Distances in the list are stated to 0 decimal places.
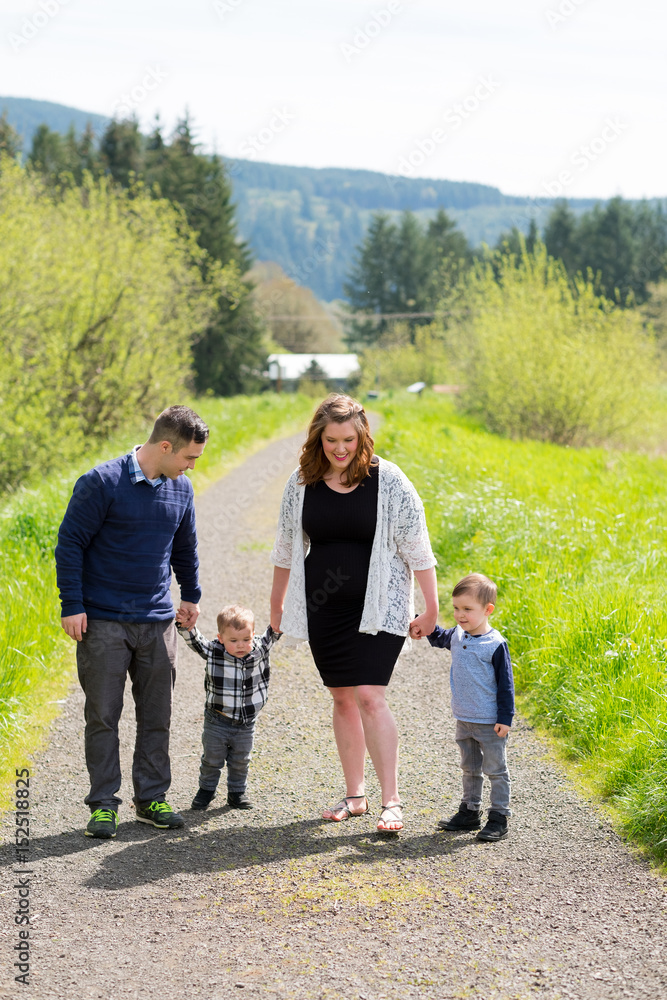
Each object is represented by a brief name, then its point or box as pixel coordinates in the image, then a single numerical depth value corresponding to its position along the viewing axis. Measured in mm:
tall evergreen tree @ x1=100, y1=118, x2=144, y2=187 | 50844
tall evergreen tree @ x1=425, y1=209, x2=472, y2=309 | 78819
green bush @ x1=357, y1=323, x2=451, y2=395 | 58906
